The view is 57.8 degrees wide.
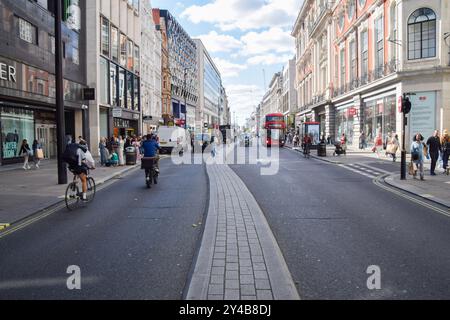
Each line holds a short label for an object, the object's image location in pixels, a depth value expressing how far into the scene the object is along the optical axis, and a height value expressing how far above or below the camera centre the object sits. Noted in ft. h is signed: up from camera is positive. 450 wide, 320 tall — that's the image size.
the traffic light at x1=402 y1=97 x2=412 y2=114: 46.55 +4.38
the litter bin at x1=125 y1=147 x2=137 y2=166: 73.26 -1.60
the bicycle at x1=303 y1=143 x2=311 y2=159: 90.48 -1.33
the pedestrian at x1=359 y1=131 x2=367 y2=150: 119.65 +1.06
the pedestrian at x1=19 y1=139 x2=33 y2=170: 64.01 -0.55
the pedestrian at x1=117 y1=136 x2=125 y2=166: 72.90 -1.12
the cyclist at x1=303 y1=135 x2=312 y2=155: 90.43 +0.03
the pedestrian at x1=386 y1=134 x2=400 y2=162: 75.00 -0.31
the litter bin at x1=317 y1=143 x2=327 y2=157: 94.43 -1.17
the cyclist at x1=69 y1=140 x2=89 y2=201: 31.89 -1.57
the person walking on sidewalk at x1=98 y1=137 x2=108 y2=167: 70.85 -0.89
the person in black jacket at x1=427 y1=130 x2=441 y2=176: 51.11 -0.63
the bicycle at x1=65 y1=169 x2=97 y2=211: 31.03 -3.80
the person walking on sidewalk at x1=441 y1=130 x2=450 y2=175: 52.53 -0.92
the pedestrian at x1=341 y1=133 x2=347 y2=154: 92.50 +0.06
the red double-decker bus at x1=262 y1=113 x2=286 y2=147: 151.12 +6.21
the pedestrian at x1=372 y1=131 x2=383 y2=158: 90.74 +0.33
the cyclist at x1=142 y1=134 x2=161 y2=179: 44.01 -0.17
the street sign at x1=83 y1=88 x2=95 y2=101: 93.25 +12.32
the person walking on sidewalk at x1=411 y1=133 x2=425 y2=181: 47.34 -1.03
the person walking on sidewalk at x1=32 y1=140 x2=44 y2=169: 66.03 -1.06
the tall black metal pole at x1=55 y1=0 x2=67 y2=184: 44.04 +5.55
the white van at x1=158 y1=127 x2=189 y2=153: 106.52 +2.18
